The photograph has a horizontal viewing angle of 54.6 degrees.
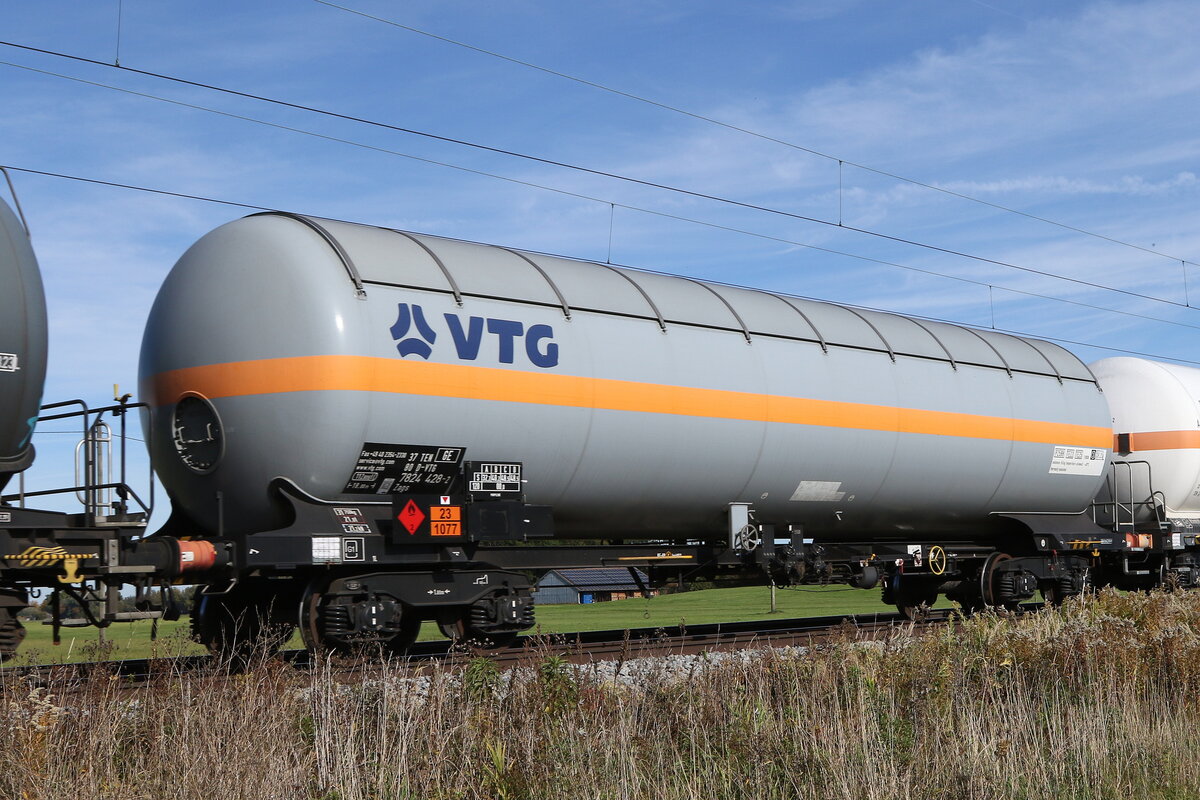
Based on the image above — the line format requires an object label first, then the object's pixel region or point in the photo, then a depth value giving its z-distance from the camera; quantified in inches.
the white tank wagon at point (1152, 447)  731.4
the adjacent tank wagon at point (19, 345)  342.6
